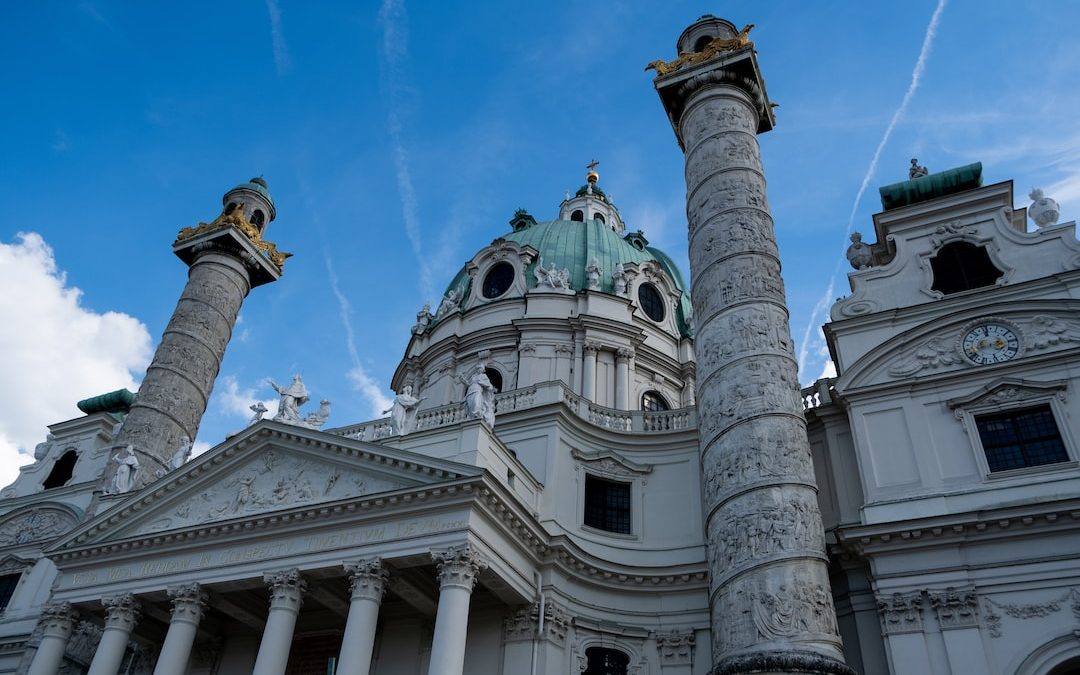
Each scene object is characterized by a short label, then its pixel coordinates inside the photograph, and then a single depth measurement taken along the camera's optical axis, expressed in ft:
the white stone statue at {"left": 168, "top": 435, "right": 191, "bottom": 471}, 76.18
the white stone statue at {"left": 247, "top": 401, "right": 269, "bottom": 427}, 71.10
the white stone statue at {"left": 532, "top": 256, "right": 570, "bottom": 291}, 101.86
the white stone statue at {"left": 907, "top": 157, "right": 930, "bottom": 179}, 77.41
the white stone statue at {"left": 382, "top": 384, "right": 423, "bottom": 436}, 69.36
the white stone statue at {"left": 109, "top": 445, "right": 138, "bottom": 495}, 76.07
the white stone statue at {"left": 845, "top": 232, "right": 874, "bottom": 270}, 75.10
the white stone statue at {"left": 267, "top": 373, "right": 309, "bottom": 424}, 70.33
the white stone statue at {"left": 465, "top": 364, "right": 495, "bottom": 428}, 63.72
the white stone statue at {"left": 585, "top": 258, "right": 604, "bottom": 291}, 102.17
